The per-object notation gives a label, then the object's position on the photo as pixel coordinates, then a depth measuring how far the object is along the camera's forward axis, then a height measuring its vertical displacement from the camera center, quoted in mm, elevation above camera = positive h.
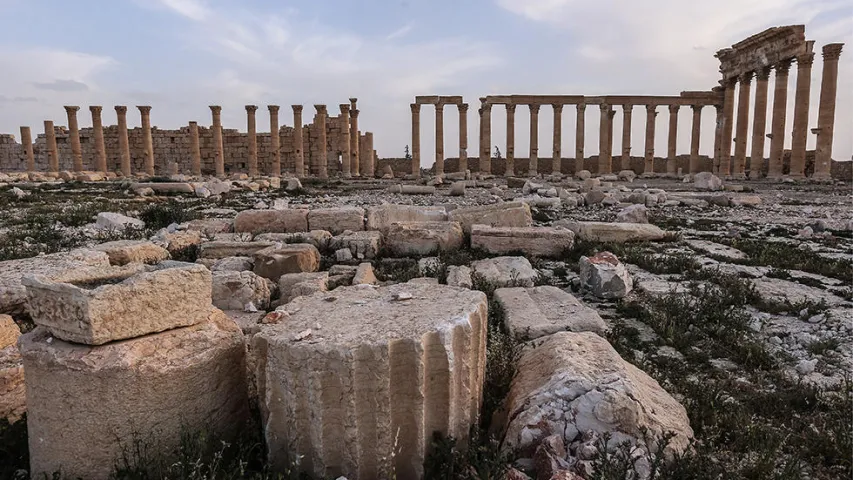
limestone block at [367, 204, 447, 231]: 10570 -956
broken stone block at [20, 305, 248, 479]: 2889 -1191
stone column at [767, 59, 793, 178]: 30531 +2061
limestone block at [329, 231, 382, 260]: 8961 -1254
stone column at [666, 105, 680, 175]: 37719 +1197
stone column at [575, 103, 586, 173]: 37188 +1750
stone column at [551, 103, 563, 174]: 37375 +1410
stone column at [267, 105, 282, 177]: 35875 +1229
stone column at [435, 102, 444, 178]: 37500 +1770
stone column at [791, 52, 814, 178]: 28734 +2135
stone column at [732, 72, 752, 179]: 33781 +2004
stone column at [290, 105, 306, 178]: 35562 +1254
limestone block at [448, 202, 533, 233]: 10367 -965
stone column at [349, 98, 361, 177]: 37938 +1649
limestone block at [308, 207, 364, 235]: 10484 -1008
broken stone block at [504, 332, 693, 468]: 2975 -1324
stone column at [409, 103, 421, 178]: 36781 +1583
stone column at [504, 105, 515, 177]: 37531 +1435
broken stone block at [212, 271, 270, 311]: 6039 -1333
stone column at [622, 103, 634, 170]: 37500 +1691
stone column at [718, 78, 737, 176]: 35688 +2071
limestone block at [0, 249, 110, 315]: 5012 -970
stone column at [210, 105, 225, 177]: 34844 +1321
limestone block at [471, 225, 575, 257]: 9047 -1245
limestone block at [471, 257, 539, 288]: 6840 -1405
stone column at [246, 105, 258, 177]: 35000 +1739
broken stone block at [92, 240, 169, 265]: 7297 -1097
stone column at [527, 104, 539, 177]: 37250 +1447
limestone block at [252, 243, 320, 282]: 7547 -1265
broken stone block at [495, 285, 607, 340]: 4930 -1404
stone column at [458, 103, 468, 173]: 37469 +1699
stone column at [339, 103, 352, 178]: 37500 +969
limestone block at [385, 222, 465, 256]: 9281 -1216
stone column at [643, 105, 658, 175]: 37812 +1669
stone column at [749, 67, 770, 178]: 31508 +2016
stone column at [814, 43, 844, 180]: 28750 +2158
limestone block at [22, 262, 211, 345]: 2975 -739
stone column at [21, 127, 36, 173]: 36562 +1438
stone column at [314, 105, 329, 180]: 36562 +1512
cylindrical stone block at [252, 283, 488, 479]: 2869 -1154
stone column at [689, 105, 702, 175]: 37594 +1485
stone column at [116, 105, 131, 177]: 34812 +1442
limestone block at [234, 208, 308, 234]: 10609 -1041
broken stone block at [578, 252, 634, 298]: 6566 -1344
